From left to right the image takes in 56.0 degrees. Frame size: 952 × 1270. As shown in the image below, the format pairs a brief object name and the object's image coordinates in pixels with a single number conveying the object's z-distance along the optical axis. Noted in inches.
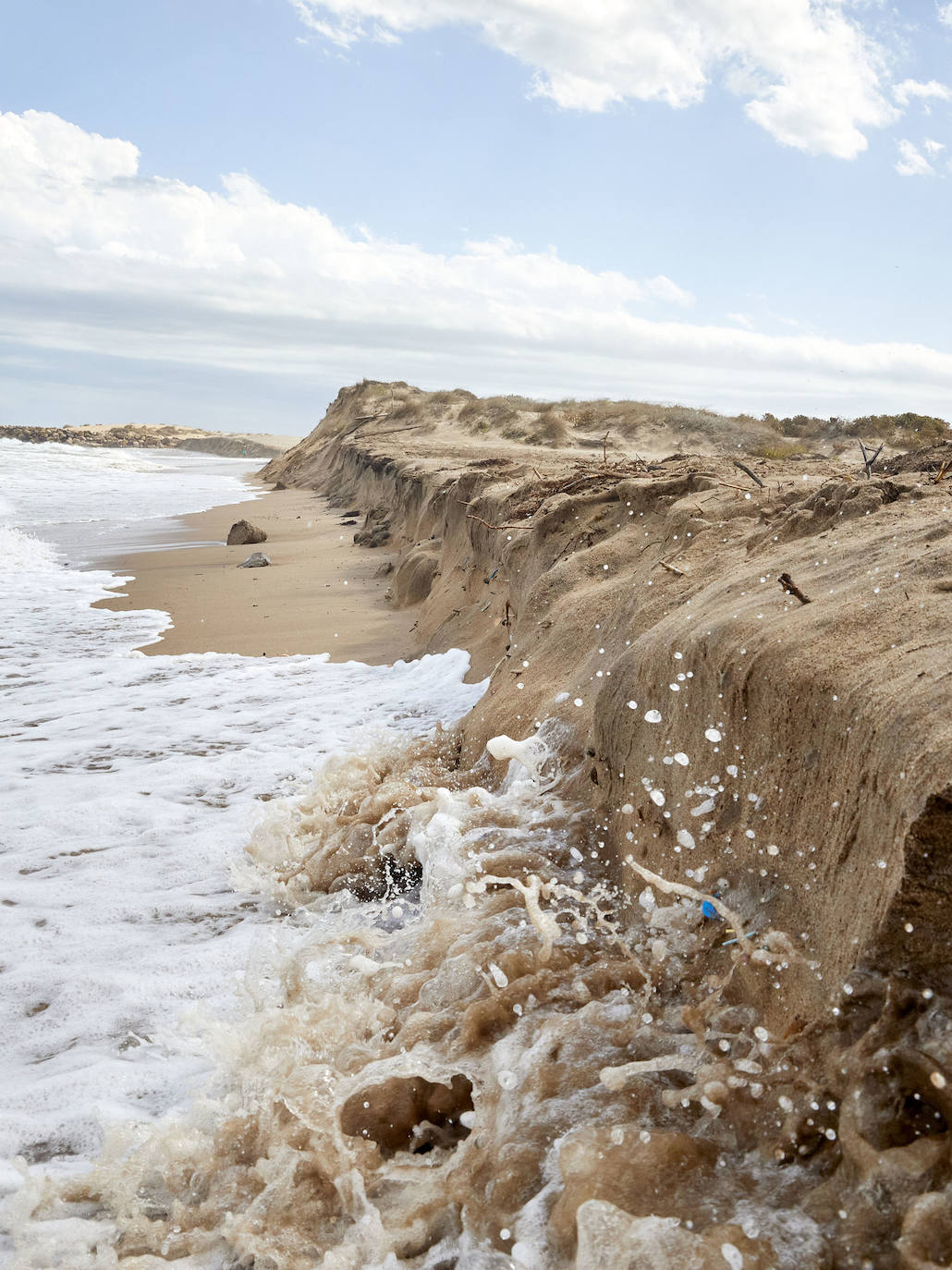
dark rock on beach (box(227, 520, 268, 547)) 509.4
